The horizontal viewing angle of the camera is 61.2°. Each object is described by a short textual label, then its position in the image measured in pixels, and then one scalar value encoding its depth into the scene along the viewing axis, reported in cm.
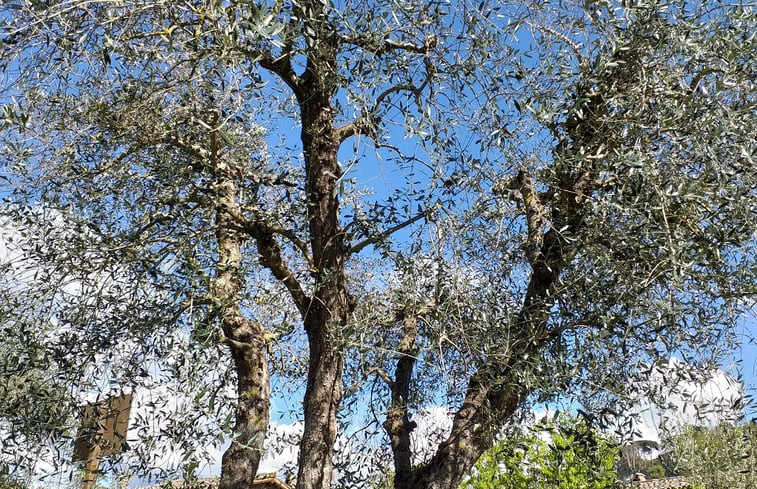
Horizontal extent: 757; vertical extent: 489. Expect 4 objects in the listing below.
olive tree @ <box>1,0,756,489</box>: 379
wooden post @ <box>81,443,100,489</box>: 425
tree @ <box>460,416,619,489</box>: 411
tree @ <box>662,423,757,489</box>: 413
